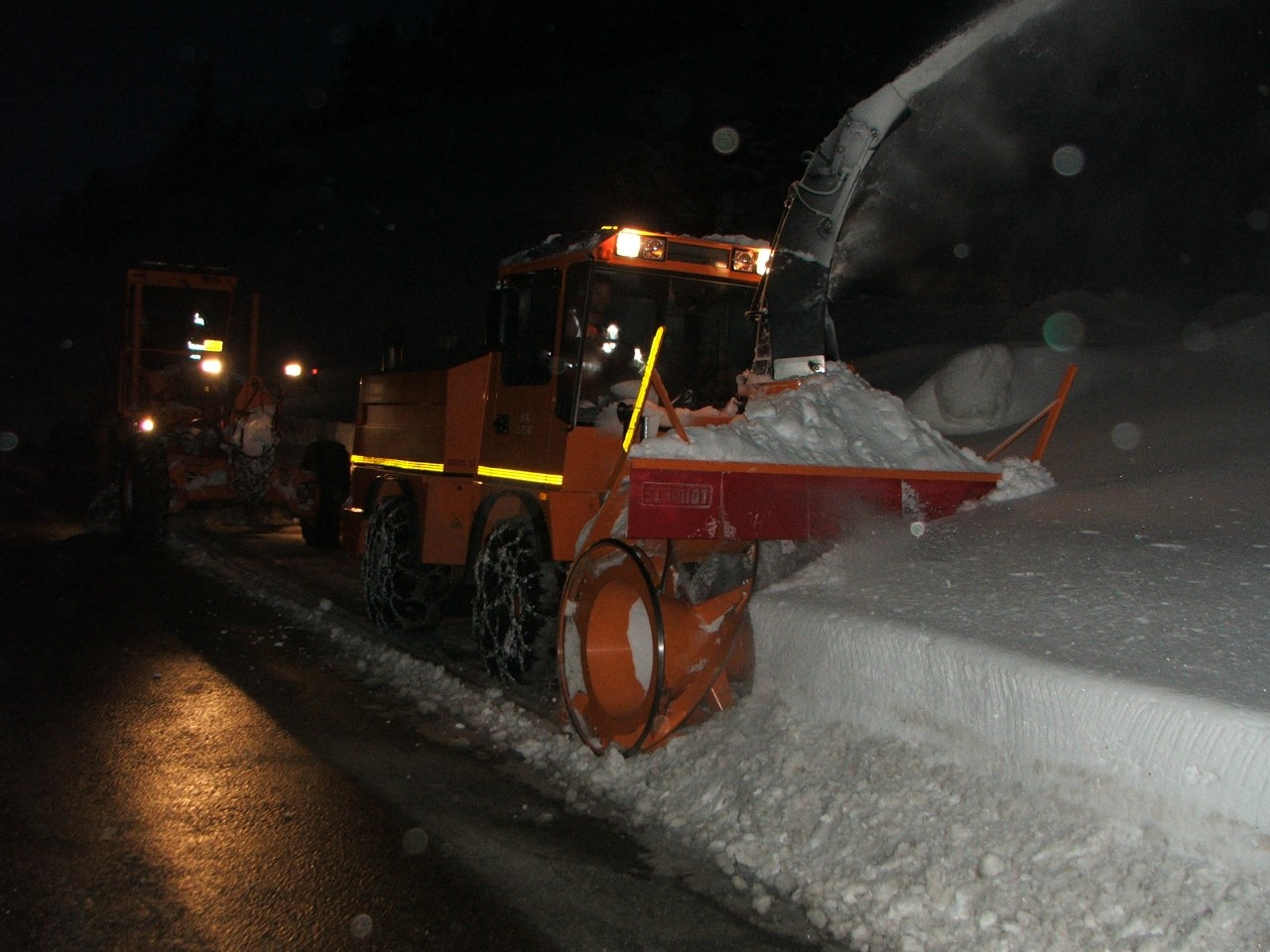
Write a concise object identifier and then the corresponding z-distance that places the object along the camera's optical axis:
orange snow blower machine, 5.65
